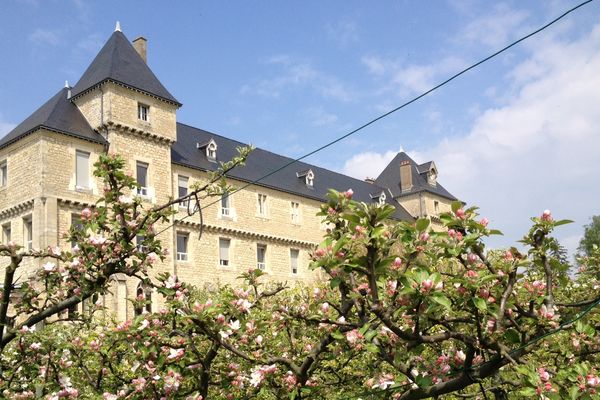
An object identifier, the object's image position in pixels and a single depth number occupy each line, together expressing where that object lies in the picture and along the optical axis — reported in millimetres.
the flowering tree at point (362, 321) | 3688
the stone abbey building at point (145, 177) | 27422
